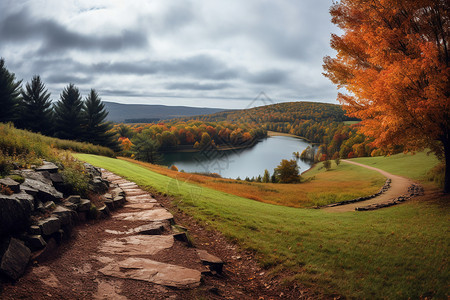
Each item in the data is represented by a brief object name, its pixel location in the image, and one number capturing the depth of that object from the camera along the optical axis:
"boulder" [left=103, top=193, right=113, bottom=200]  8.17
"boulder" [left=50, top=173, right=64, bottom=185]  6.77
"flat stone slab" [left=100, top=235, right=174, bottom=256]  5.21
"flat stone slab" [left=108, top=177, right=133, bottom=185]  11.66
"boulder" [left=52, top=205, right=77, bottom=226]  5.30
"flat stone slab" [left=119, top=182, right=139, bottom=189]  11.12
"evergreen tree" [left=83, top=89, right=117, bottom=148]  43.16
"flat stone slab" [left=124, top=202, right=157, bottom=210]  8.30
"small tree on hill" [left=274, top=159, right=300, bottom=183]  43.41
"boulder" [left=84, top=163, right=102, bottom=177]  9.19
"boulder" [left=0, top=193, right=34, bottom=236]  4.18
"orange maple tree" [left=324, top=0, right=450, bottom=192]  8.76
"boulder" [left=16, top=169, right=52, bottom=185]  6.04
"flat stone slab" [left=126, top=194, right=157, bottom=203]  9.06
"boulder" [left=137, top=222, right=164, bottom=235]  6.25
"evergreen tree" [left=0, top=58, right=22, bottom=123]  33.12
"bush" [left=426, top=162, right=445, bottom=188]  17.60
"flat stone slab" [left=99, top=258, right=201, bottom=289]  4.30
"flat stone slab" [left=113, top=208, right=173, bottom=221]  7.19
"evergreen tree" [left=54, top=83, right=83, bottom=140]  40.59
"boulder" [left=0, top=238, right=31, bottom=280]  3.58
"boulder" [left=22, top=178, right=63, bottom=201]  5.66
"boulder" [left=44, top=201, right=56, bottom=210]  5.41
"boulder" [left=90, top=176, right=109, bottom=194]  8.26
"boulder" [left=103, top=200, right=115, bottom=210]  7.67
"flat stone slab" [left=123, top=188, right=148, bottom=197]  9.93
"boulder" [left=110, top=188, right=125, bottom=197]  8.84
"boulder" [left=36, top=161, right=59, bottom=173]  6.79
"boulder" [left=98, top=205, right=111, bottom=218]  6.98
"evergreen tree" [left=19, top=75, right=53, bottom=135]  37.38
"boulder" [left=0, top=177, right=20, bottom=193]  4.77
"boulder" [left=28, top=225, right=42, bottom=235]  4.54
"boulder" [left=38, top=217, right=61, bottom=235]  4.70
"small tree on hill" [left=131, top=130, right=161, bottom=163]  45.28
